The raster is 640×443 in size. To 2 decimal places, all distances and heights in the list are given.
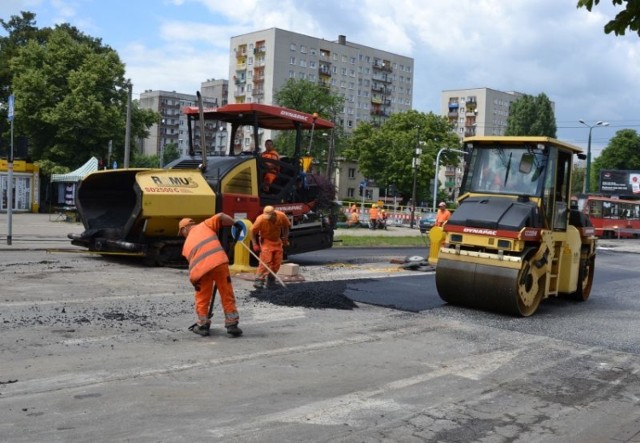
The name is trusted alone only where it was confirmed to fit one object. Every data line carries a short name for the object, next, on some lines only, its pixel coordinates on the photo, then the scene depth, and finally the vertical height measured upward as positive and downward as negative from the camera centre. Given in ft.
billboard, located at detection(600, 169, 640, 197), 201.98 +8.54
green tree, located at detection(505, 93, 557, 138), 287.07 +38.67
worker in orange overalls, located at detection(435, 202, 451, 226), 61.78 -1.10
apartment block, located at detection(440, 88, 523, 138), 427.33 +60.50
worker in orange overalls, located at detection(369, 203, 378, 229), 117.60 -3.21
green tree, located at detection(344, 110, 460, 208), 244.22 +18.47
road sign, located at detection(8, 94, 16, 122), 55.87 +5.90
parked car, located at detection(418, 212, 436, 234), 108.68 -3.60
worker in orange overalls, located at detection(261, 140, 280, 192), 46.65 +1.80
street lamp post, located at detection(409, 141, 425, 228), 131.95 +7.71
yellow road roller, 30.76 -1.15
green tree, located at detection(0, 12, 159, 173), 129.90 +15.82
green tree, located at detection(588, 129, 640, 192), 273.54 +24.28
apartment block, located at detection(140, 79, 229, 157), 425.28 +55.42
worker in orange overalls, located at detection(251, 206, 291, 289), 35.70 -2.51
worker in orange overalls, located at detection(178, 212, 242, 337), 23.64 -2.89
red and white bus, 147.33 -0.99
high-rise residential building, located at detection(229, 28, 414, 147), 319.47 +63.32
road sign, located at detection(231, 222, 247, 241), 38.19 -2.34
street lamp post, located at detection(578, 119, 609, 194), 148.37 +7.32
